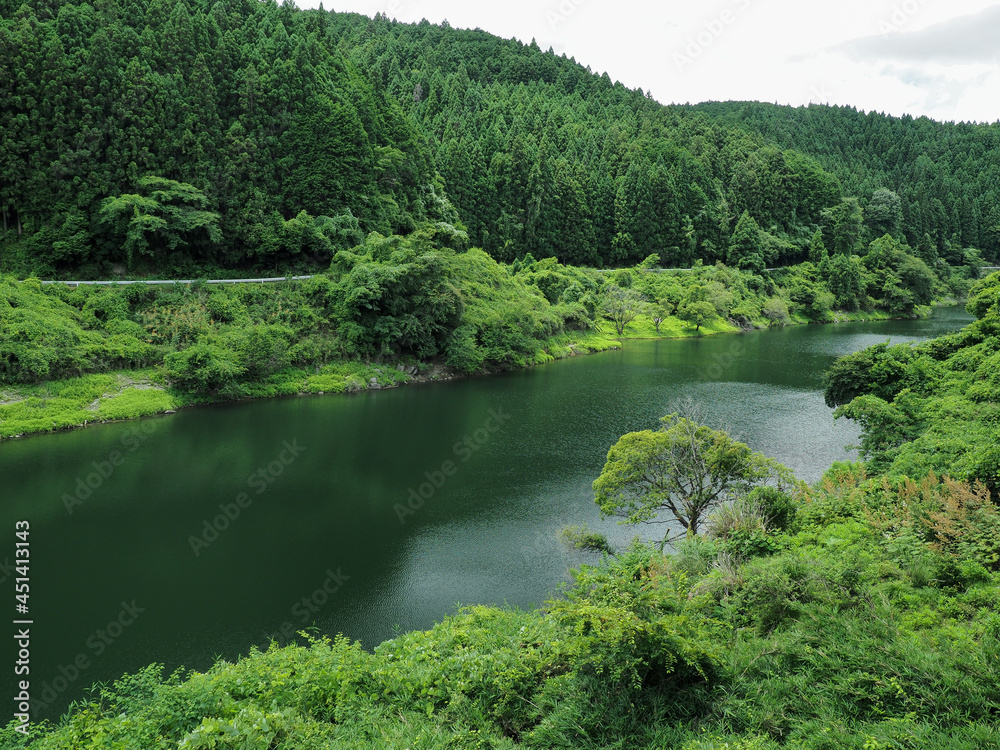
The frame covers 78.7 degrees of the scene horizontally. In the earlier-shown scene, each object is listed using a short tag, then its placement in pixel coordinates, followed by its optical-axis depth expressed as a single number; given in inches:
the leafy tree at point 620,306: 2807.6
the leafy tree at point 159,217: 1727.4
